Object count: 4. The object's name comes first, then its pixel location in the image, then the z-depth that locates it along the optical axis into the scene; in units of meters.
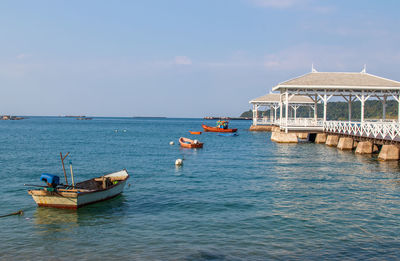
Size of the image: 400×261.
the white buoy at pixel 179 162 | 27.73
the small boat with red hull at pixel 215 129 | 74.19
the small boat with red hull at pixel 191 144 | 42.00
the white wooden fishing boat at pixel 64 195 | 14.84
